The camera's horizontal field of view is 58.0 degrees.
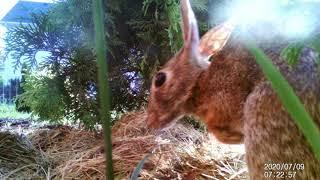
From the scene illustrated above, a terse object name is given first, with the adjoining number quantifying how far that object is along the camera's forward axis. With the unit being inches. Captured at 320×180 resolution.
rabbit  5.8
